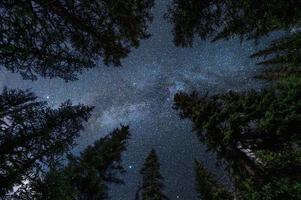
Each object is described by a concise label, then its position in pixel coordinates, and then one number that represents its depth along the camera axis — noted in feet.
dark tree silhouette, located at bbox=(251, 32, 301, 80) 32.40
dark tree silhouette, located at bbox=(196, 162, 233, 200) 59.98
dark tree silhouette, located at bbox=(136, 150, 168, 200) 60.13
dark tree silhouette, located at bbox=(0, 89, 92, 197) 26.21
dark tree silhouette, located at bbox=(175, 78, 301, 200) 26.00
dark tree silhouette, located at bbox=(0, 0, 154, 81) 21.07
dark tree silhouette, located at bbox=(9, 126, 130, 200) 26.94
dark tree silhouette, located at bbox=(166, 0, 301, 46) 22.58
